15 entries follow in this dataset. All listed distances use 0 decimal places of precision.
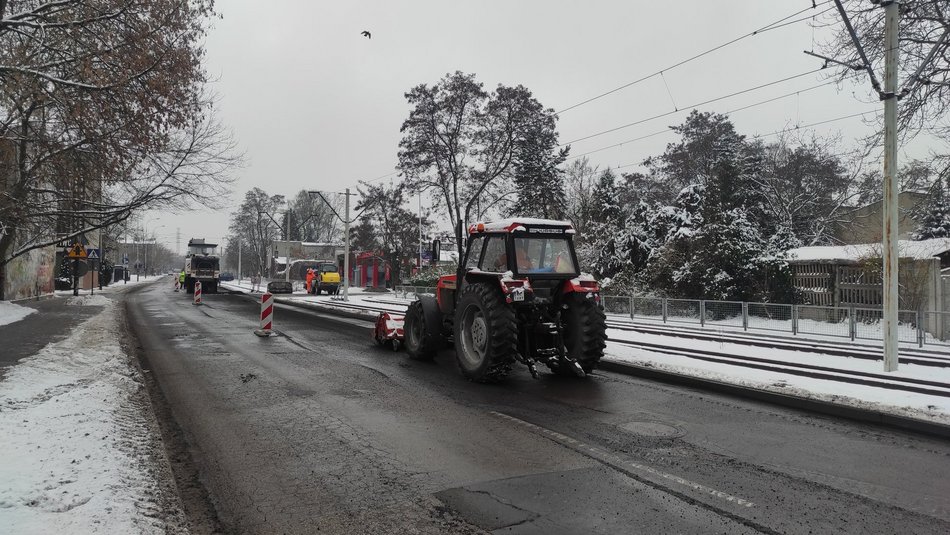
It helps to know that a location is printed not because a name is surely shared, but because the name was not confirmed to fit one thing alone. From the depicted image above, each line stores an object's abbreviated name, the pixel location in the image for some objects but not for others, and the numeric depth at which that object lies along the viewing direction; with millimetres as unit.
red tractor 7789
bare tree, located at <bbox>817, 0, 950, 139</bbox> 10180
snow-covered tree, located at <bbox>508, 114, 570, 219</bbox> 36156
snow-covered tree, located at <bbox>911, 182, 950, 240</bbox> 27650
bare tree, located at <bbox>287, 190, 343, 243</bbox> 91062
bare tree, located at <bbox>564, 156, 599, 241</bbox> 48009
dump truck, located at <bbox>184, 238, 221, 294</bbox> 43188
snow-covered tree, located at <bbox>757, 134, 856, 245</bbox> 34156
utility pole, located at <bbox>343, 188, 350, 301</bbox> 32688
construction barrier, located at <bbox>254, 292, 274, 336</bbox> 14258
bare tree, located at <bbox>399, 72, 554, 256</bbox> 35344
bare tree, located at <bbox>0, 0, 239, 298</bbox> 9484
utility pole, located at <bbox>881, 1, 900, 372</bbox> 8852
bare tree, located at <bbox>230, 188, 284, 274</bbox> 85062
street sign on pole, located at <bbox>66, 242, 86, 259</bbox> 28250
